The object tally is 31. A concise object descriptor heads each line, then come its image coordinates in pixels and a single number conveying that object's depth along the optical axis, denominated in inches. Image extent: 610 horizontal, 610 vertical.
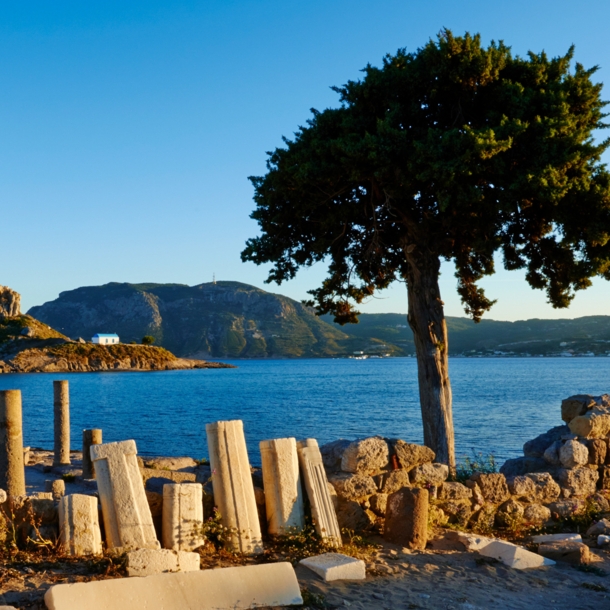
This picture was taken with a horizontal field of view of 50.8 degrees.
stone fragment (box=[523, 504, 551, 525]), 353.7
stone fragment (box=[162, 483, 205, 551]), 263.7
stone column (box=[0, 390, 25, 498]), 379.9
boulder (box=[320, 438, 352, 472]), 327.6
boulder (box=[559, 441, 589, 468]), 381.1
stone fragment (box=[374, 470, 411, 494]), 325.4
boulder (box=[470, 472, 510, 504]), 350.3
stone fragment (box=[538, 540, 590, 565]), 296.4
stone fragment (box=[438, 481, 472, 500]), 340.5
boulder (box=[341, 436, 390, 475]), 319.3
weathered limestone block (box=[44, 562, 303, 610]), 201.2
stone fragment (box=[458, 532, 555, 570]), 285.0
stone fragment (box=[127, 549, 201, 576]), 229.1
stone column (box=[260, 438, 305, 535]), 290.8
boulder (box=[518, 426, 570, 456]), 428.8
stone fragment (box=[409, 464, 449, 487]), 335.9
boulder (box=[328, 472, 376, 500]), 313.6
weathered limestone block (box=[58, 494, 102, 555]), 247.0
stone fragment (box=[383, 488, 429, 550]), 301.1
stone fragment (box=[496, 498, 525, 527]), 347.6
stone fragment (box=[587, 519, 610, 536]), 335.6
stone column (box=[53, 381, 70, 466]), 693.9
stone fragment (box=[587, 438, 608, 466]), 389.4
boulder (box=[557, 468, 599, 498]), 371.6
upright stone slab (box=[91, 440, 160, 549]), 253.0
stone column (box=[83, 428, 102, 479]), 609.5
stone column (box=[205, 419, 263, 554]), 275.1
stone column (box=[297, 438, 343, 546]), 289.3
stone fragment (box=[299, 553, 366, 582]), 251.6
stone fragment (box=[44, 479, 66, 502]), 421.7
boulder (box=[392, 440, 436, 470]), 338.0
